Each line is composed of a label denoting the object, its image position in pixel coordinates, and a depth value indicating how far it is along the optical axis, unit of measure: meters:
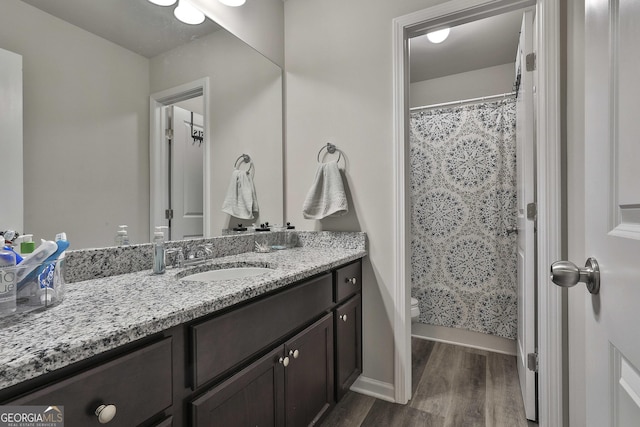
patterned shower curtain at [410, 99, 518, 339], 2.38
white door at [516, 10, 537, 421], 1.54
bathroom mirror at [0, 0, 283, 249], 0.96
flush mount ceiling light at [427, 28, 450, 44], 2.23
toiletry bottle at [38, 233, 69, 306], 0.72
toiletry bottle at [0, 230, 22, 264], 0.83
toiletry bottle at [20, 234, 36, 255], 0.79
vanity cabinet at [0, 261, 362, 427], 0.56
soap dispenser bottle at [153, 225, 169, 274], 1.16
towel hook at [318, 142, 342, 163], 1.92
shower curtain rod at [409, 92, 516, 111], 2.44
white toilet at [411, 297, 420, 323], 2.36
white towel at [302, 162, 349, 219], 1.80
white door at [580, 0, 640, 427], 0.42
